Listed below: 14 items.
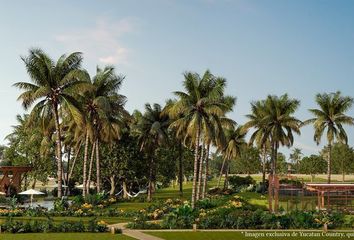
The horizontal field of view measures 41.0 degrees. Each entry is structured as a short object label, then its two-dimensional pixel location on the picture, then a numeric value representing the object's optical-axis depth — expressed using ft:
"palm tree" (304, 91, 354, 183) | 194.49
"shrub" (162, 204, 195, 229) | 95.11
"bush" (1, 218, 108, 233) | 84.94
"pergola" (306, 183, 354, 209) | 135.16
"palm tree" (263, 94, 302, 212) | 206.59
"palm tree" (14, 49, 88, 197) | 137.15
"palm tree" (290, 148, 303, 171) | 586.45
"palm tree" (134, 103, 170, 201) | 188.85
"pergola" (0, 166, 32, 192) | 183.87
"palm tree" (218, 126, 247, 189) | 248.32
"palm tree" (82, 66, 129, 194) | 154.92
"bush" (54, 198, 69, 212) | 122.83
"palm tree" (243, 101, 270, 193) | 215.10
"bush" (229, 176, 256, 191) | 281.29
